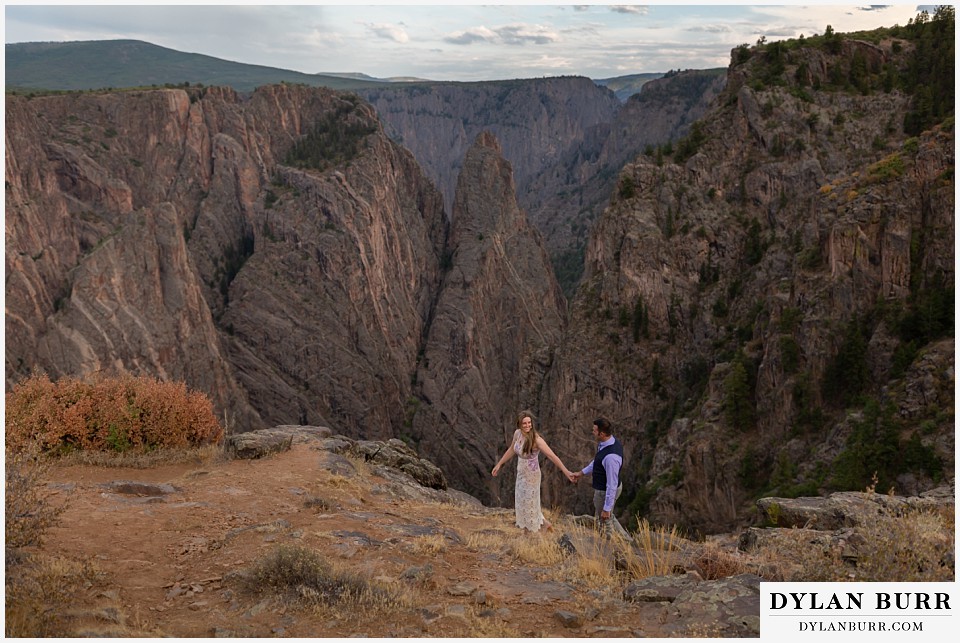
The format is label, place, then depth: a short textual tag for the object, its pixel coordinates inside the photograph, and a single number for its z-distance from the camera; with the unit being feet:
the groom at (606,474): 38.24
